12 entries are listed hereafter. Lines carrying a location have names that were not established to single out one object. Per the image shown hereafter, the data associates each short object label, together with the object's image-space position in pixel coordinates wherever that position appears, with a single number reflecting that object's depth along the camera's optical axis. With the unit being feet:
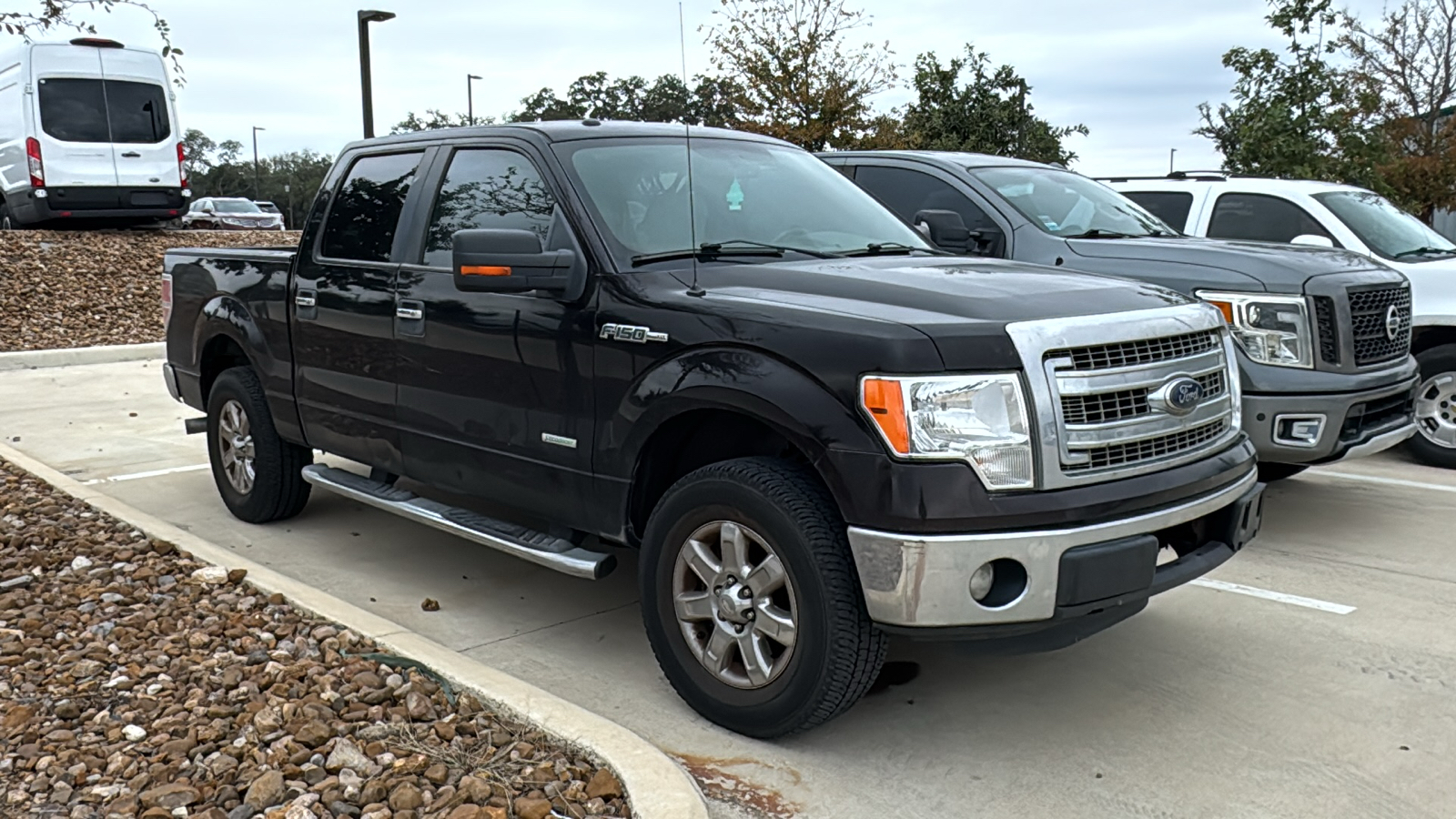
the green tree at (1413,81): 94.79
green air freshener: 15.18
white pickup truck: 25.67
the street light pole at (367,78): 55.47
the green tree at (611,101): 179.42
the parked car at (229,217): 91.54
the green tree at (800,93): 64.28
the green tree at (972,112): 62.54
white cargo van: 56.59
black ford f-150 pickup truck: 10.94
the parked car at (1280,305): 19.27
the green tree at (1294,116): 46.44
